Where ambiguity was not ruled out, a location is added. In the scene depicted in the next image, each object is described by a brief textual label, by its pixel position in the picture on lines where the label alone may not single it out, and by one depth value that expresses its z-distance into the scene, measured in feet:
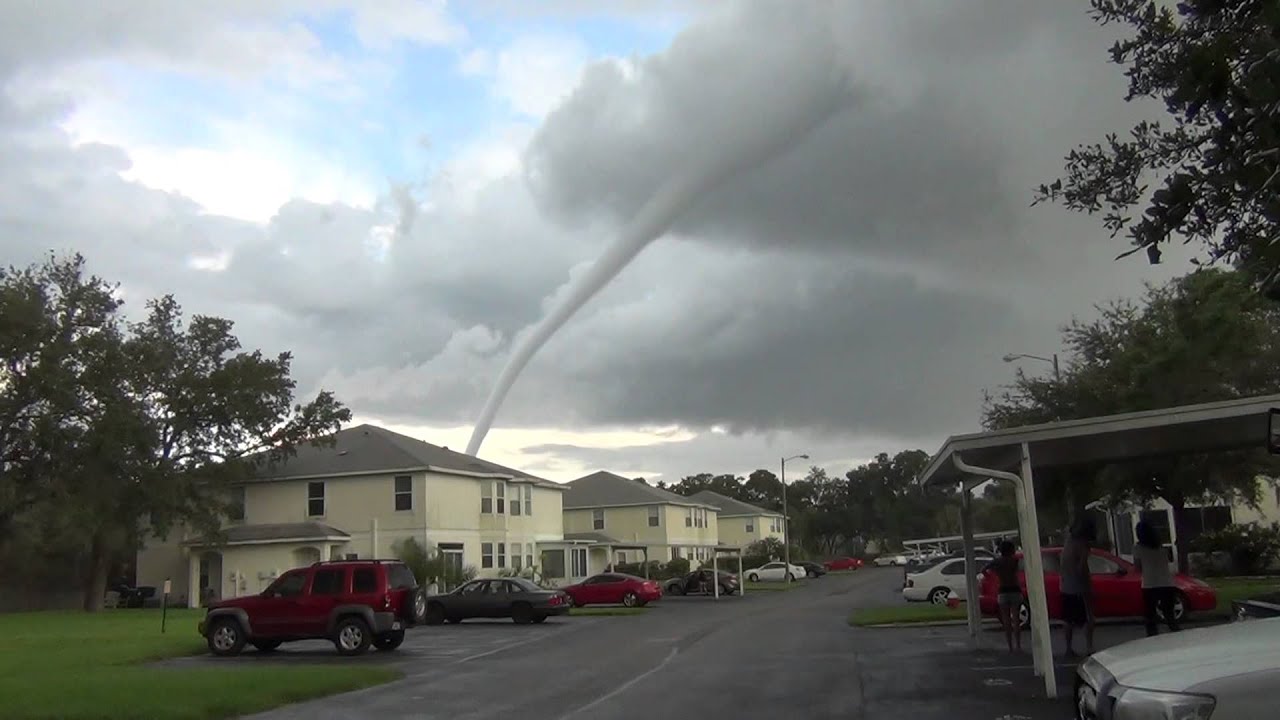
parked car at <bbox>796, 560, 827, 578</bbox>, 268.21
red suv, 75.51
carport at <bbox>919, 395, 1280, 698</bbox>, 41.63
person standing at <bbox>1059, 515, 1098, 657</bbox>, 49.39
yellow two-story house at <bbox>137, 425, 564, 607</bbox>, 155.63
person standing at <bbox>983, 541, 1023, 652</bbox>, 53.78
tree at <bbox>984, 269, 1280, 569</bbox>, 74.28
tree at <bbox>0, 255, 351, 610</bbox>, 150.41
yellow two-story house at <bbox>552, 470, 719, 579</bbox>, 239.91
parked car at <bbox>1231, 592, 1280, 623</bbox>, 32.66
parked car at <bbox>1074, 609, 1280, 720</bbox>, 16.74
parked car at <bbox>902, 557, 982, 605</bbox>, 100.53
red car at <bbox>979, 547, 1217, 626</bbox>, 66.69
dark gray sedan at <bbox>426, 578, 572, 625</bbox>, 111.45
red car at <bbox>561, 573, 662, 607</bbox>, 139.33
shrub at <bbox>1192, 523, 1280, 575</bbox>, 122.93
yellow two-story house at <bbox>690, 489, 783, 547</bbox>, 327.67
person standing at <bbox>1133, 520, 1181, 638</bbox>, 48.42
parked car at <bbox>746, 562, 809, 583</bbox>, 235.20
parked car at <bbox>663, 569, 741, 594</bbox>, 171.53
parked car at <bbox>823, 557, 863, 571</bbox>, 328.29
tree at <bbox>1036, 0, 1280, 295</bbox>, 22.22
